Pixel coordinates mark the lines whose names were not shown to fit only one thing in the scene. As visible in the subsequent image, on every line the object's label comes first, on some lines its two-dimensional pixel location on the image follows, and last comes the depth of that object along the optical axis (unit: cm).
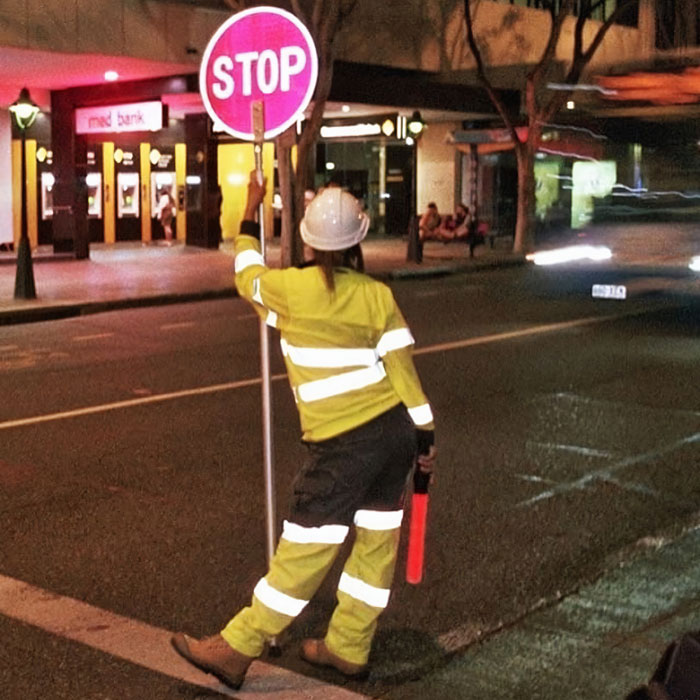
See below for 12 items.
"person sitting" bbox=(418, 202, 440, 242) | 3295
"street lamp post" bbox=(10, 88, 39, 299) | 1945
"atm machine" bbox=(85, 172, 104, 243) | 3528
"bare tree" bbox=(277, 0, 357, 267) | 2291
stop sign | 535
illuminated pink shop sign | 2677
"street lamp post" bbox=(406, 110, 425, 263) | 2859
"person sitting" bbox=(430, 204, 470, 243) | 3391
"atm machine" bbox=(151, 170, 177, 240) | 3697
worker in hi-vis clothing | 478
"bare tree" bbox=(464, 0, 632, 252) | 2962
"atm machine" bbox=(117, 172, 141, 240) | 3609
